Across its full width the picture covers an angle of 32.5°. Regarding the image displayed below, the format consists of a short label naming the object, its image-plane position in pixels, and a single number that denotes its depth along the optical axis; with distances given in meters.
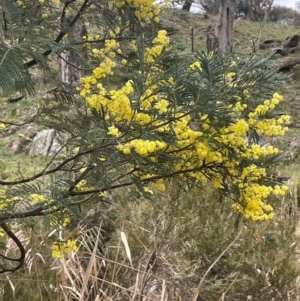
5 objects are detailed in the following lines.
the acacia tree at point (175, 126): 1.38
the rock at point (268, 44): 13.48
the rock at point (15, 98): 9.98
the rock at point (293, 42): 13.46
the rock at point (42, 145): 7.86
